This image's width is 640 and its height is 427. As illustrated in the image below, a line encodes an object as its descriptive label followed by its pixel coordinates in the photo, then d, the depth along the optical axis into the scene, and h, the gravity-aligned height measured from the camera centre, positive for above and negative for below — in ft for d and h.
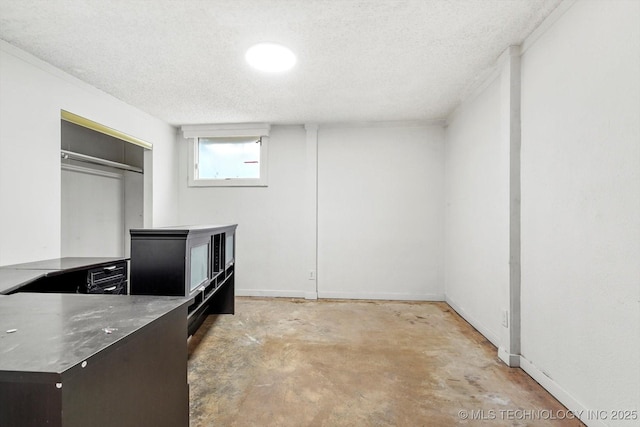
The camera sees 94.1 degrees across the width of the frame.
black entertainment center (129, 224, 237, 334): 6.96 -1.11
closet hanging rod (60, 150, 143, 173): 10.55 +2.18
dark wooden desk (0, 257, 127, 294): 6.24 -1.35
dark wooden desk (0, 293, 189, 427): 2.28 -1.32
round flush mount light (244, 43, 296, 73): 7.85 +4.39
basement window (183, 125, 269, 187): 14.97 +2.86
